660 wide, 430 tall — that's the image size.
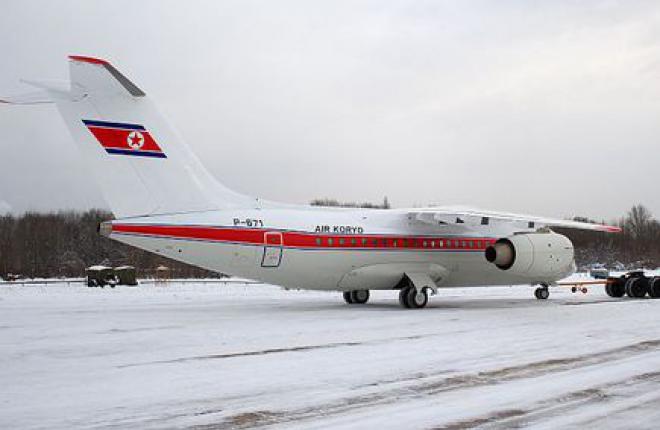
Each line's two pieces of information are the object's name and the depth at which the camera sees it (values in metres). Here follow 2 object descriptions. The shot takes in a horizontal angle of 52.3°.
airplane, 16.30
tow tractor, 25.05
